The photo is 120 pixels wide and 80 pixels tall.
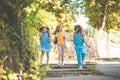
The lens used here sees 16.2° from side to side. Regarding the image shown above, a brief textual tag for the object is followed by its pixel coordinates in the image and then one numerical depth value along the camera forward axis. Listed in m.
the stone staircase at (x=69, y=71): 13.24
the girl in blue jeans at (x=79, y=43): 14.91
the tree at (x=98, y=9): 40.18
